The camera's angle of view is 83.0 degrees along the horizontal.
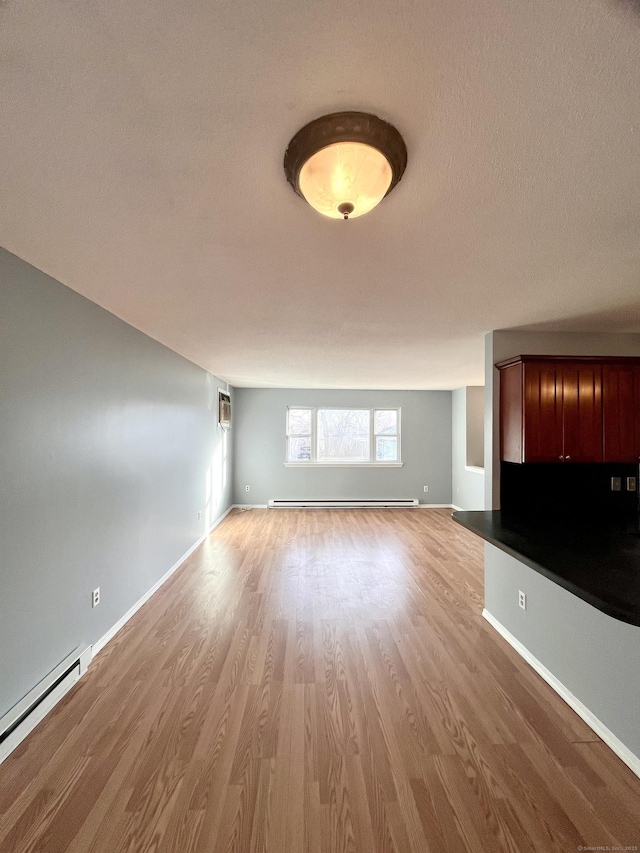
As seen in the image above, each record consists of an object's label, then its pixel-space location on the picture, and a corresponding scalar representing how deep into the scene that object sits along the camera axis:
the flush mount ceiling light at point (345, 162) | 0.91
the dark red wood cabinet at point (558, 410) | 2.56
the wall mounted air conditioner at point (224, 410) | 5.83
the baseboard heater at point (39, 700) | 1.65
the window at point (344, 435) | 7.15
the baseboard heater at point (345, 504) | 7.05
